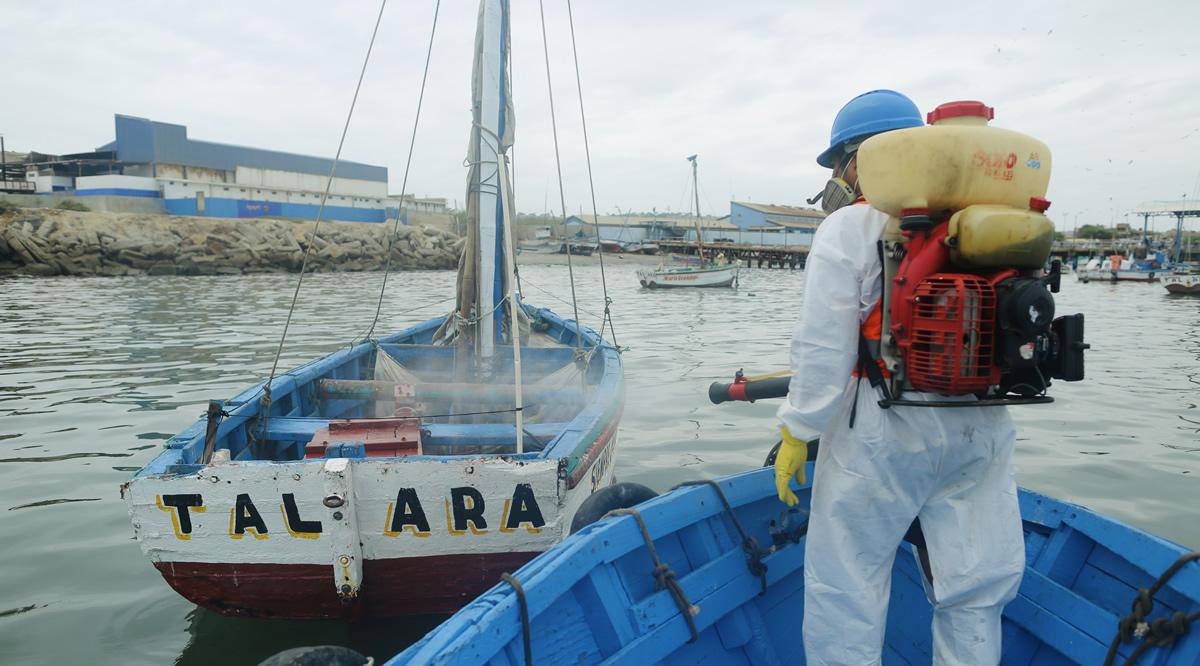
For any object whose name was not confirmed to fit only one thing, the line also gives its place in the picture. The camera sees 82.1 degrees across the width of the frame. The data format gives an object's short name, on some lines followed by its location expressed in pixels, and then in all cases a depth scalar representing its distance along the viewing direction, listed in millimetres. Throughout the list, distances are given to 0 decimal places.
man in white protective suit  2150
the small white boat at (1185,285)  35969
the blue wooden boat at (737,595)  2324
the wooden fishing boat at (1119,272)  47625
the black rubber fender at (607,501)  3271
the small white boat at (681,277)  38250
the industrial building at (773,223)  77500
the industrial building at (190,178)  49062
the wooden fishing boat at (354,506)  3502
